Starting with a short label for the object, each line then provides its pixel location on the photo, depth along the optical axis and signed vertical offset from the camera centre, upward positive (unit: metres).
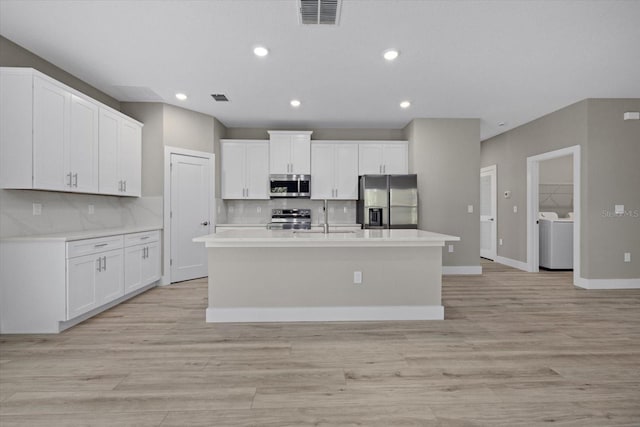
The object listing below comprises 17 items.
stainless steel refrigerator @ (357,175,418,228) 5.22 +0.14
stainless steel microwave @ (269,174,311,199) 5.64 +0.42
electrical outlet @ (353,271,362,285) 3.17 -0.70
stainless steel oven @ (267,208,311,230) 5.69 -0.19
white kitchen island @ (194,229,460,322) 3.13 -0.73
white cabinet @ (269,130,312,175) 5.62 +1.04
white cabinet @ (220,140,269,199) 5.66 +0.77
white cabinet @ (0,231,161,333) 2.81 -0.70
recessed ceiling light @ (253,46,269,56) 3.09 +1.61
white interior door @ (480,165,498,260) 6.80 -0.09
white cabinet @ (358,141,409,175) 5.72 +0.96
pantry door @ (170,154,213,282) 4.87 -0.07
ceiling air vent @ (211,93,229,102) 4.36 +1.61
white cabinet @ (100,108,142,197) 3.80 +0.72
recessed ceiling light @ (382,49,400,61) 3.13 +1.60
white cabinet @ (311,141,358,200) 5.73 +0.76
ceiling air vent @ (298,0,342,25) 2.42 +1.61
